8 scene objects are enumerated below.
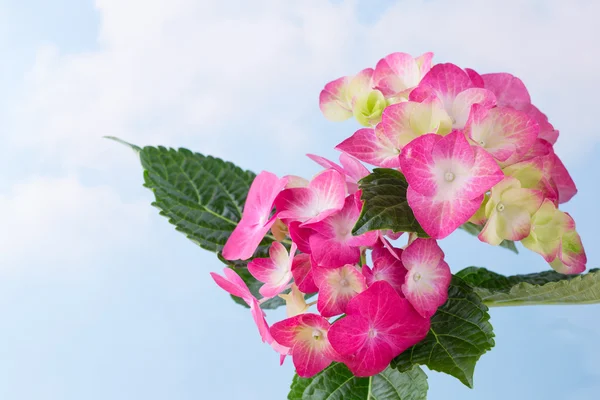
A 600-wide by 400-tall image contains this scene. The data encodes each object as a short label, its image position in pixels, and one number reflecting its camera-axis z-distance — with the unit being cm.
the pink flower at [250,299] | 72
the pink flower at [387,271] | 71
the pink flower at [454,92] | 71
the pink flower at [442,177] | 69
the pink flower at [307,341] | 71
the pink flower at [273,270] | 72
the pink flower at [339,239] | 70
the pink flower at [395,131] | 71
